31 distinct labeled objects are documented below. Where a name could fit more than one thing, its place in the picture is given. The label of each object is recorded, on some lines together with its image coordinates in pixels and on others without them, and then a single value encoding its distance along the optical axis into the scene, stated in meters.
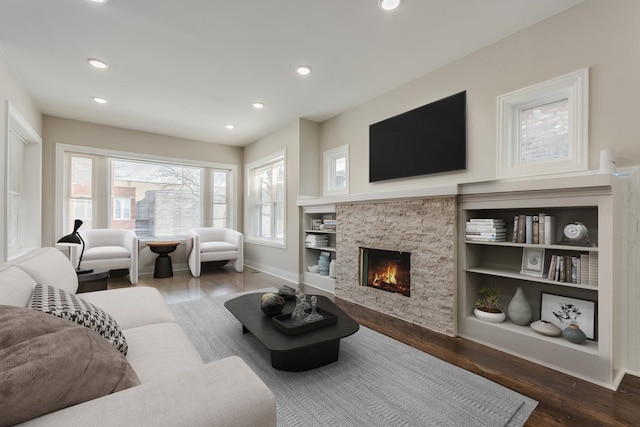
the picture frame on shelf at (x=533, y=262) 2.30
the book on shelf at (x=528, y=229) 2.29
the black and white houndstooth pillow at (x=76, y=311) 1.12
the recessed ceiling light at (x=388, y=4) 2.14
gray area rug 1.53
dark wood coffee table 1.83
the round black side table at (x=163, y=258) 4.92
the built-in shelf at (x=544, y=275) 1.85
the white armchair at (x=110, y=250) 4.14
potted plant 2.43
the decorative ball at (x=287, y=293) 2.59
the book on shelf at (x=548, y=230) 2.19
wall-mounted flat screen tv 2.91
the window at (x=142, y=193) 4.81
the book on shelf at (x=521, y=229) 2.35
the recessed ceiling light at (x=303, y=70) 3.07
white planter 2.42
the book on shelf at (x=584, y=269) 2.00
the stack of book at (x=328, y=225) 4.19
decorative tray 1.93
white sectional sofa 0.68
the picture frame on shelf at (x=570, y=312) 2.07
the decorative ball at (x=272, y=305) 2.21
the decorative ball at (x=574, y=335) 1.99
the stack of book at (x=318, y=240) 4.39
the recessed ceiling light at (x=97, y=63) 2.94
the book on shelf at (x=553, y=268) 2.17
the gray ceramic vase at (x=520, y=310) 2.33
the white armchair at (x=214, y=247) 4.98
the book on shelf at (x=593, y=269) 1.95
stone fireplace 2.66
